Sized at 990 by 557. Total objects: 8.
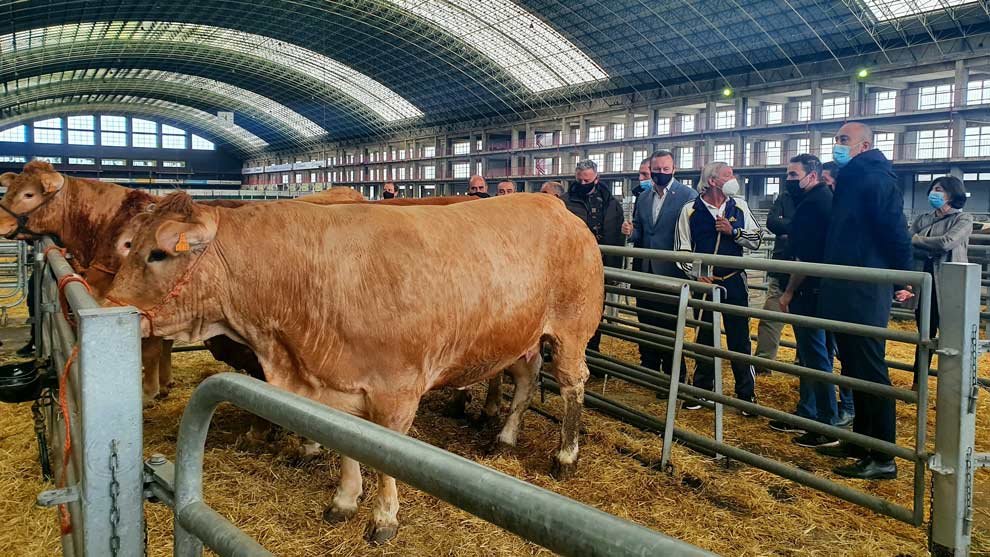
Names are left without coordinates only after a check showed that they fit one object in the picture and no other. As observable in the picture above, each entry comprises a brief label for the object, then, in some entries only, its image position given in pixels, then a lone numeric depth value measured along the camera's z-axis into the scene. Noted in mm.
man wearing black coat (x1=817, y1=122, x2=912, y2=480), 4023
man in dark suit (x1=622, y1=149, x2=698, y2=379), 6561
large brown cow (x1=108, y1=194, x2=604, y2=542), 2949
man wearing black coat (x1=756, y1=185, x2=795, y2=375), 6438
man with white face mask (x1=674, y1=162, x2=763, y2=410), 5559
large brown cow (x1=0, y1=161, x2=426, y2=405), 5191
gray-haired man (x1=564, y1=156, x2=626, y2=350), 7781
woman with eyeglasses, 7234
